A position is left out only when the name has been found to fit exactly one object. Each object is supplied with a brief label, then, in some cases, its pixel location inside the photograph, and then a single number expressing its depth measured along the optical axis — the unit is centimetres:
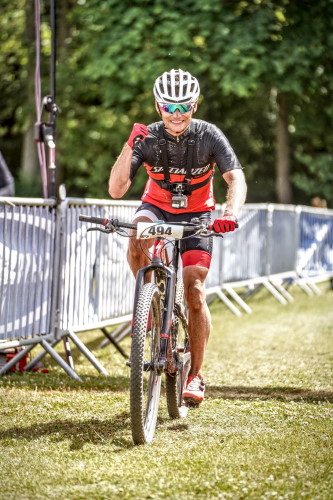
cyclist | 1225
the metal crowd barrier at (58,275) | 1561
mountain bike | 1081
